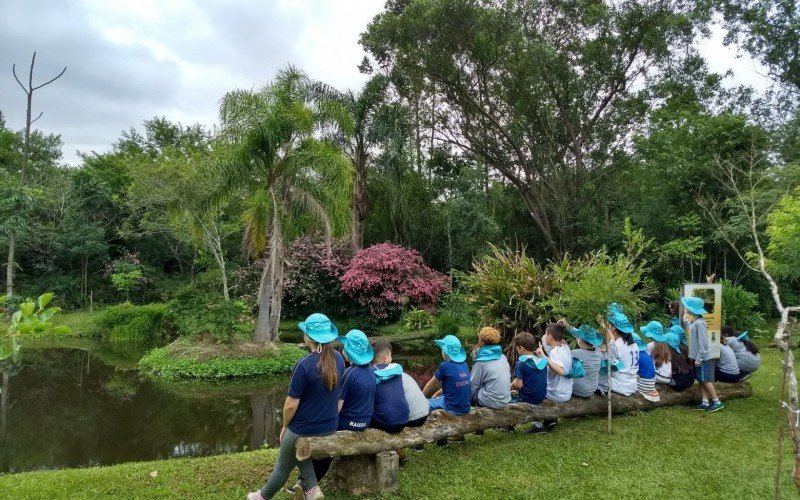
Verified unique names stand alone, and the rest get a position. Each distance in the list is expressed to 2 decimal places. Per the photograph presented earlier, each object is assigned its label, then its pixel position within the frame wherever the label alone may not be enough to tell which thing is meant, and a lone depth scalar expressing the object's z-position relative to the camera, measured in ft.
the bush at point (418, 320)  54.13
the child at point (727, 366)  23.15
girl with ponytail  11.95
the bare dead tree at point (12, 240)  57.41
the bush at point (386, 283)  55.47
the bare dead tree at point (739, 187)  43.83
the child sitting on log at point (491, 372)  17.63
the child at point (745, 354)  23.57
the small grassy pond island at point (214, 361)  36.09
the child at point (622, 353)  20.38
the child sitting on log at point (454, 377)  16.65
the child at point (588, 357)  19.74
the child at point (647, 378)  21.57
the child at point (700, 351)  21.21
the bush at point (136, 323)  51.08
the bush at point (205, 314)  39.34
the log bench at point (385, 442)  12.83
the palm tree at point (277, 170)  38.53
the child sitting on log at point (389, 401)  14.34
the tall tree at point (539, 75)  52.11
